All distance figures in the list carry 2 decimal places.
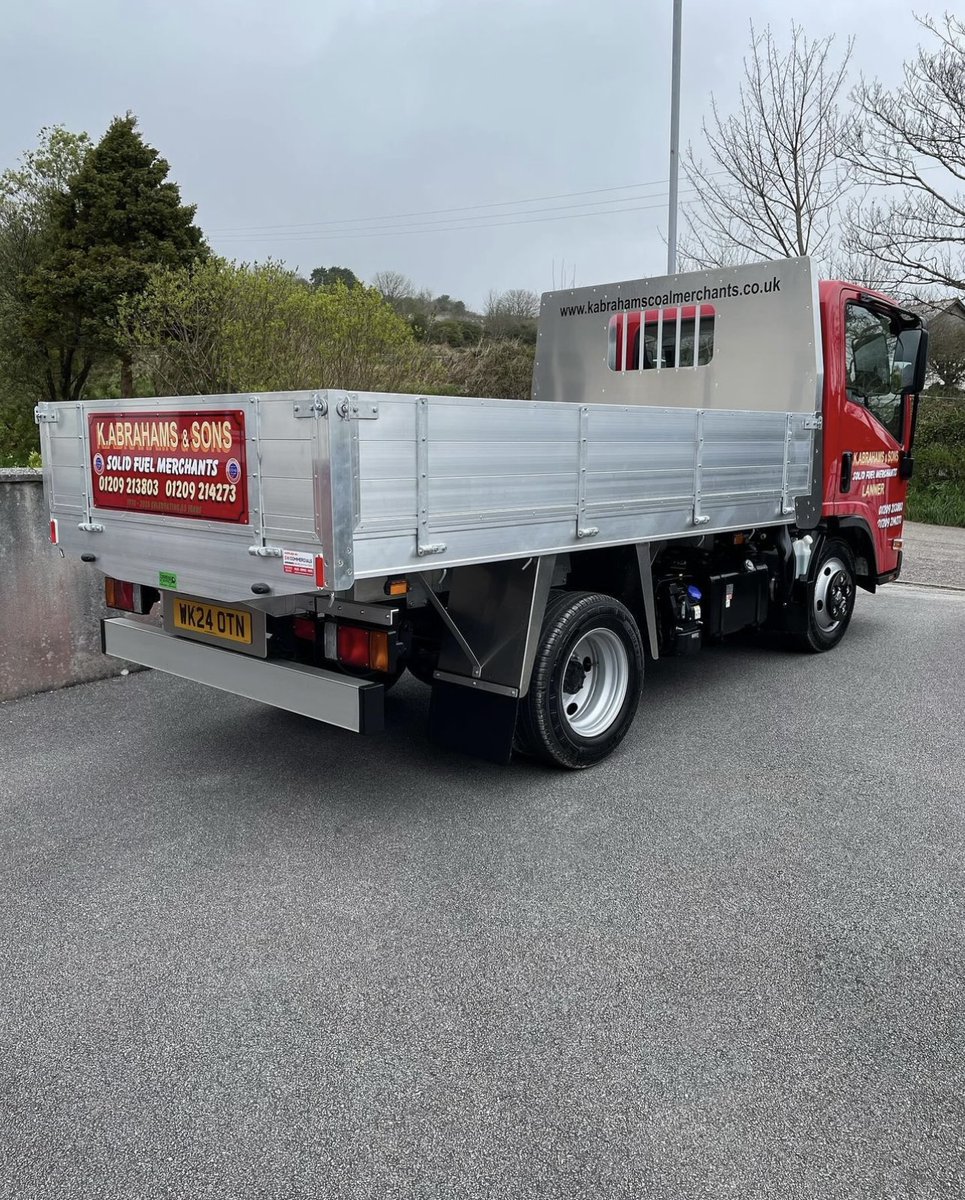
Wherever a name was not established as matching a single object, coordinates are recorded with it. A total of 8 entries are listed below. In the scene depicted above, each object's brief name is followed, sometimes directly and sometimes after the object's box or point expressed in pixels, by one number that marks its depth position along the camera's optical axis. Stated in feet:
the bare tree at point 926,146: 51.13
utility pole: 42.39
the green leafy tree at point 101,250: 93.35
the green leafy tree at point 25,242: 97.19
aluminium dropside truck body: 10.91
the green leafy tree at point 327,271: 91.50
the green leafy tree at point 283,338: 41.22
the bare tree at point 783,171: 51.34
